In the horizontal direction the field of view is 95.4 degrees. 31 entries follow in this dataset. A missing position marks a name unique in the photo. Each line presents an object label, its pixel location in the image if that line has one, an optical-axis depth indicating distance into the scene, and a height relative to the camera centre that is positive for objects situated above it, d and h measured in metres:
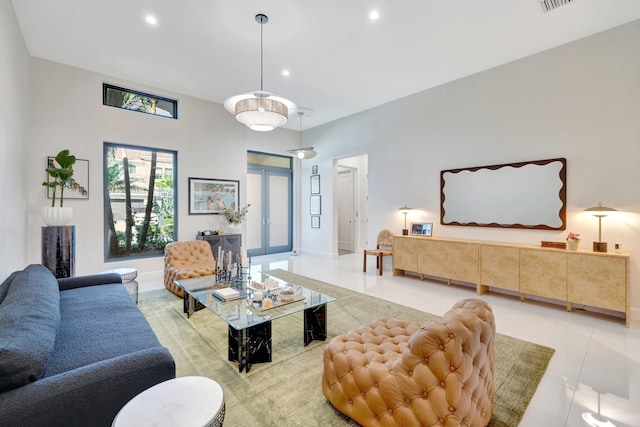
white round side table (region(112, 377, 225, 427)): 1.15 -0.82
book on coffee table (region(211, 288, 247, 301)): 2.93 -0.83
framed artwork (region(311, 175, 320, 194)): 8.16 +0.84
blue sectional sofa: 1.21 -0.78
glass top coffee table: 2.45 -0.89
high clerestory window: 5.17 +2.12
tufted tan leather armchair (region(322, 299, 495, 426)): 1.48 -0.93
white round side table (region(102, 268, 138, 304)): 3.91 -0.91
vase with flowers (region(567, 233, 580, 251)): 3.74 -0.36
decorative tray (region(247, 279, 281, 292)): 3.17 -0.80
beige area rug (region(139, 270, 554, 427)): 1.95 -1.32
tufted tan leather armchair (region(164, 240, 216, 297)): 4.05 -0.77
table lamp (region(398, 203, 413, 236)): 5.75 +0.01
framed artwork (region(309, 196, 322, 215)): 8.17 +0.21
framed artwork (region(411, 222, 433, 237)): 5.50 -0.30
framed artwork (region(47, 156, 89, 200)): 4.73 +0.51
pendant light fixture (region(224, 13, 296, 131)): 3.21 +1.19
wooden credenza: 3.45 -0.79
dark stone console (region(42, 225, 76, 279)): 3.81 -0.48
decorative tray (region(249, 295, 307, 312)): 2.71 -0.87
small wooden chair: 5.82 -0.76
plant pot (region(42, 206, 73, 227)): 3.92 -0.02
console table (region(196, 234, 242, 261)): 6.00 -0.59
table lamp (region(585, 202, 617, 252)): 3.60 -0.03
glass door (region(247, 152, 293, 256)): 7.96 +0.25
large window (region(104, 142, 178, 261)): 5.27 +0.25
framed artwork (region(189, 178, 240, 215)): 6.09 +0.41
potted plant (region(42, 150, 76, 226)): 3.93 +0.08
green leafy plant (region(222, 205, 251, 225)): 6.39 -0.03
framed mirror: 4.15 +0.29
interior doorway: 8.93 +0.39
